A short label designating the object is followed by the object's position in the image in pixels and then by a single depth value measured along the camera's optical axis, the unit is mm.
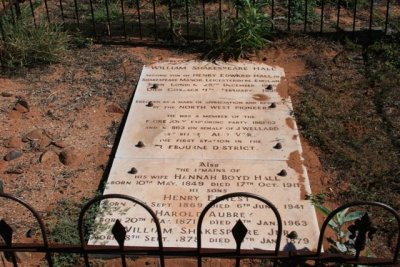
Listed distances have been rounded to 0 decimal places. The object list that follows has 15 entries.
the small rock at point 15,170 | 4328
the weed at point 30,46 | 5595
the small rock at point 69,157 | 4420
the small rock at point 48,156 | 4441
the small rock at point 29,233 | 3718
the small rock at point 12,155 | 4477
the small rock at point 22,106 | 5047
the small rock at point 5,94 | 5234
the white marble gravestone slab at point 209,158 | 3646
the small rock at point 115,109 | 5039
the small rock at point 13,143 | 4621
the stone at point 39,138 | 4648
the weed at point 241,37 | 5777
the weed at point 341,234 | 3256
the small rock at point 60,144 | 4618
